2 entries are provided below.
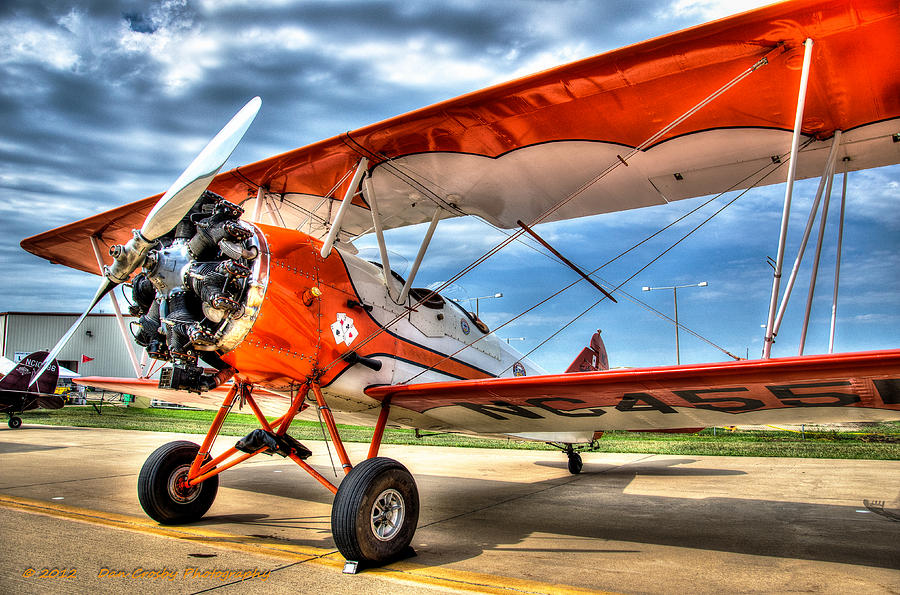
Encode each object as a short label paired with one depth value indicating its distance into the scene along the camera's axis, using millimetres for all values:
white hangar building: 40125
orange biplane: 3490
